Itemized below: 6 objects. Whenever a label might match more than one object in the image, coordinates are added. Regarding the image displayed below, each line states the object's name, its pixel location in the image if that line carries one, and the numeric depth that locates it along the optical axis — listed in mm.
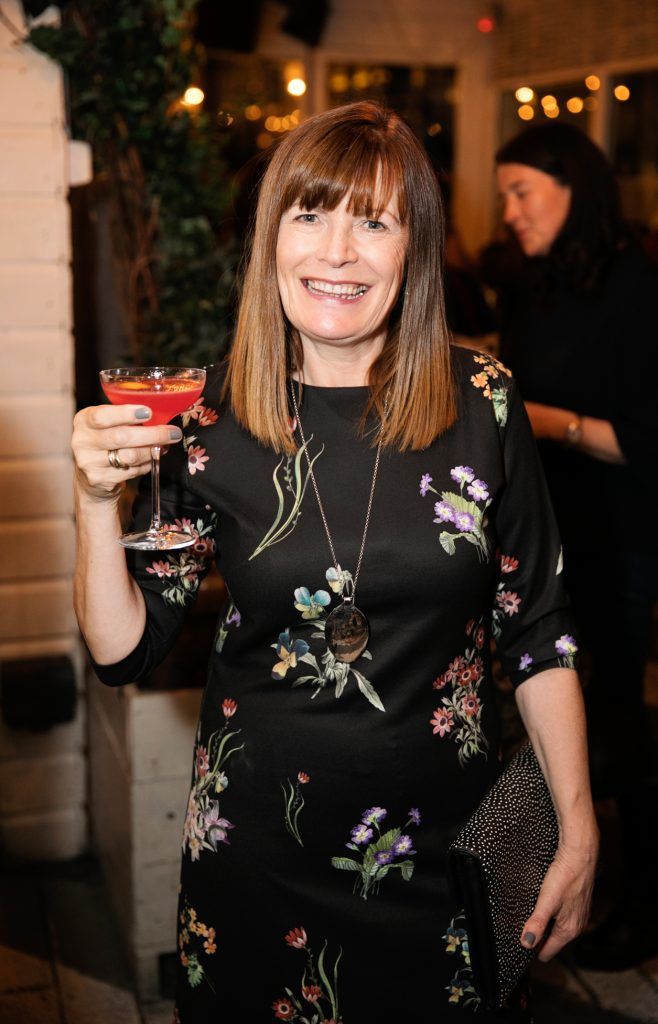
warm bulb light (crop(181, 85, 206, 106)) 3209
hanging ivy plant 2900
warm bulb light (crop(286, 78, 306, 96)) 7438
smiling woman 1527
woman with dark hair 2631
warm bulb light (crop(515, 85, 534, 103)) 7477
